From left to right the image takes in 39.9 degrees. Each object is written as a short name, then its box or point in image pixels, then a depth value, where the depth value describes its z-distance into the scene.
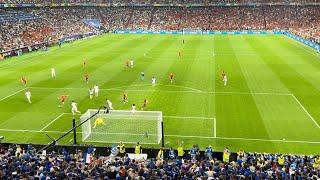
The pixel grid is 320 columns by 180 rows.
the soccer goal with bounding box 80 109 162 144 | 29.98
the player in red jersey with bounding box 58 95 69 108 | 37.44
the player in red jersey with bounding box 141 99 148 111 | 36.53
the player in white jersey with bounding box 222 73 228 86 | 44.53
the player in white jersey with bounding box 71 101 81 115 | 34.94
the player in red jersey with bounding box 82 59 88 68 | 56.91
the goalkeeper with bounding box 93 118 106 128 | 30.55
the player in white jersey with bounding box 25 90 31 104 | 38.47
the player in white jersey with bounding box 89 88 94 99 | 39.78
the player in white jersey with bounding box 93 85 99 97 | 39.88
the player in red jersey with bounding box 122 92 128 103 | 38.17
